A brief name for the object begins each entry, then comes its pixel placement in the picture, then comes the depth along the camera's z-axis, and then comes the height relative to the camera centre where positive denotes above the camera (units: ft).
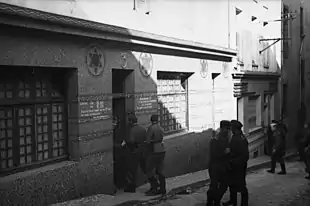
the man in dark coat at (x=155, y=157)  31.07 -4.73
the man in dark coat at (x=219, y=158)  26.53 -4.16
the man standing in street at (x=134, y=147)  31.37 -4.04
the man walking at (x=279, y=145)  43.88 -5.67
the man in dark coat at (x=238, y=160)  26.99 -4.39
